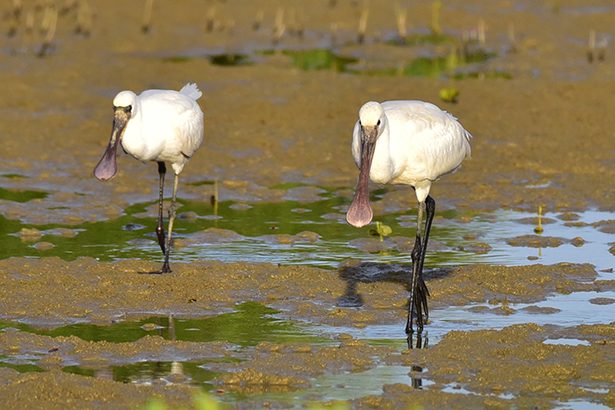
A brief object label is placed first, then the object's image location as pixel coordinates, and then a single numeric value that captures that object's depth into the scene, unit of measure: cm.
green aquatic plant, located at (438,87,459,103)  1712
